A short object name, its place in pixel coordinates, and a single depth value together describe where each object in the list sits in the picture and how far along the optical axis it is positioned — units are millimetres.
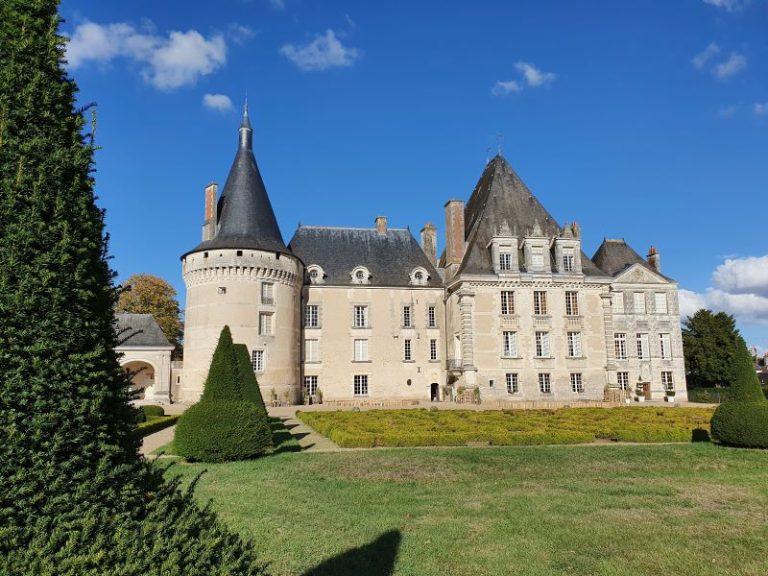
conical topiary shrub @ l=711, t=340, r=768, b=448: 12547
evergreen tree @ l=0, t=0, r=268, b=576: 2609
